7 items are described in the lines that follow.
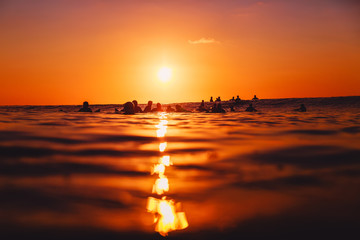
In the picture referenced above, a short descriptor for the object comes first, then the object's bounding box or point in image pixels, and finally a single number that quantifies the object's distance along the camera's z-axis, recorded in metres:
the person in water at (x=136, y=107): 30.04
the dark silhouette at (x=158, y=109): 35.75
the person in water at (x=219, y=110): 30.49
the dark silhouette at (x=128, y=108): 25.47
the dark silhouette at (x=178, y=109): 38.47
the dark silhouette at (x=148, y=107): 34.62
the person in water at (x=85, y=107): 28.22
